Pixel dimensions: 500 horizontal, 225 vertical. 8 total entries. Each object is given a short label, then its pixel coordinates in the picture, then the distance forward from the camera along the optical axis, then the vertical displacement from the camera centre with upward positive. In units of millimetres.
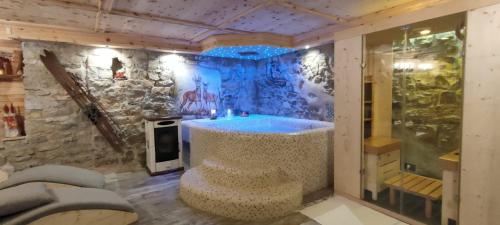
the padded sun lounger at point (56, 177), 2646 -839
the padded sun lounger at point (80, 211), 2012 -938
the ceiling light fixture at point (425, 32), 2658 +671
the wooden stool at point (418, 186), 2627 -1027
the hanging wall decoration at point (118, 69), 4215 +534
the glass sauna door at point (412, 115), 2692 -265
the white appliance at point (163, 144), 4137 -748
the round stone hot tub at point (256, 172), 2756 -938
